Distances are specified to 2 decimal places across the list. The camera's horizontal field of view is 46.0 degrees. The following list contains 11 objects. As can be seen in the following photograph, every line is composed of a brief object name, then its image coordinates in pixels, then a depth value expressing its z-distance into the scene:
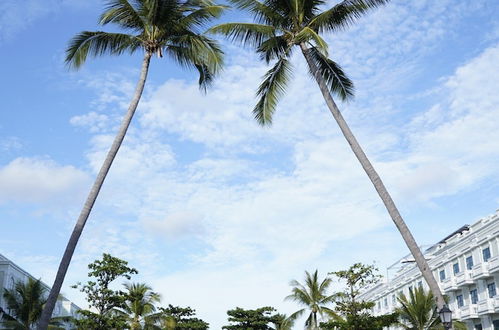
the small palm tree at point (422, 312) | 35.62
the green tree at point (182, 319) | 51.71
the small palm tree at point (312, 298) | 51.06
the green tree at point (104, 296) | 38.47
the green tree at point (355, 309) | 34.72
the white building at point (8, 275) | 45.66
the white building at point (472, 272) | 39.84
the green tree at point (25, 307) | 40.88
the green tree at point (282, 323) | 52.88
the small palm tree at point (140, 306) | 45.00
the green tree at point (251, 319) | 54.25
